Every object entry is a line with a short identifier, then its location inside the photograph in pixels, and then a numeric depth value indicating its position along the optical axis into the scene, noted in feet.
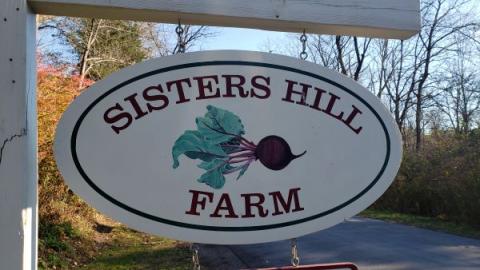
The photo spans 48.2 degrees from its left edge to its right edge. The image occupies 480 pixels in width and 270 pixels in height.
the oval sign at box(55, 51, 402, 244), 7.72
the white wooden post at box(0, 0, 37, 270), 7.36
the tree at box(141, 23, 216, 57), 65.30
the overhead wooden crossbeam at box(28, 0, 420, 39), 8.00
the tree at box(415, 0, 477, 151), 112.78
